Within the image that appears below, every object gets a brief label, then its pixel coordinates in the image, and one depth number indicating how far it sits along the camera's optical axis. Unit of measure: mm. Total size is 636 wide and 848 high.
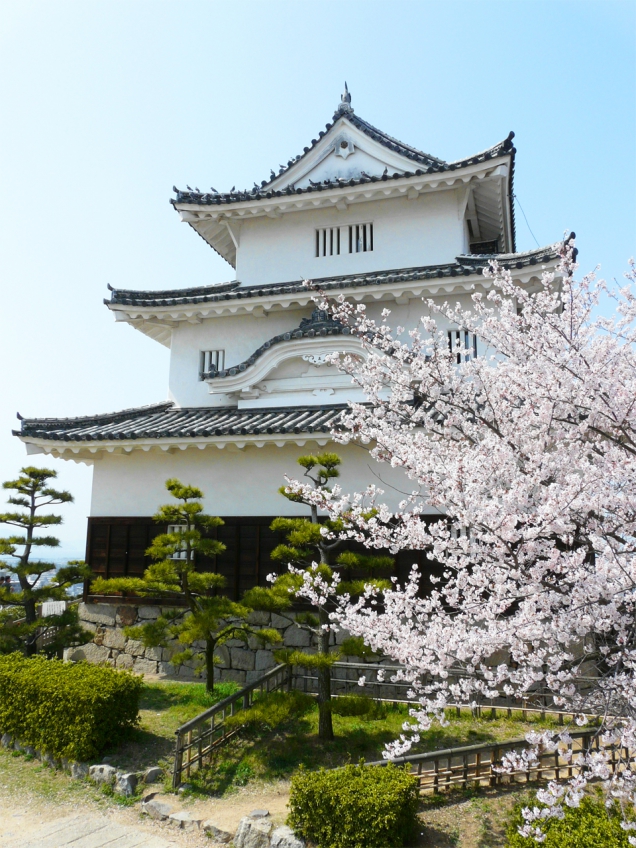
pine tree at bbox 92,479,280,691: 8367
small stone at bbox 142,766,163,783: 7039
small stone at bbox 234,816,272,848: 5719
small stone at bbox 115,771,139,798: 6840
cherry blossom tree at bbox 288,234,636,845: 4223
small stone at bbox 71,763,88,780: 7315
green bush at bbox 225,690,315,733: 7148
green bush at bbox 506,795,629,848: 4531
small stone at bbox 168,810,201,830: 6176
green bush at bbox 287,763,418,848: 5289
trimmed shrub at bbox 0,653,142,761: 7469
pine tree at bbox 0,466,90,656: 9891
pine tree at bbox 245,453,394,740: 7238
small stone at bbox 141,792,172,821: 6387
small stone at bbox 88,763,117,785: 7055
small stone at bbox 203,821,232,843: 5918
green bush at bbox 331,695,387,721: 7168
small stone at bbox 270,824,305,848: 5563
